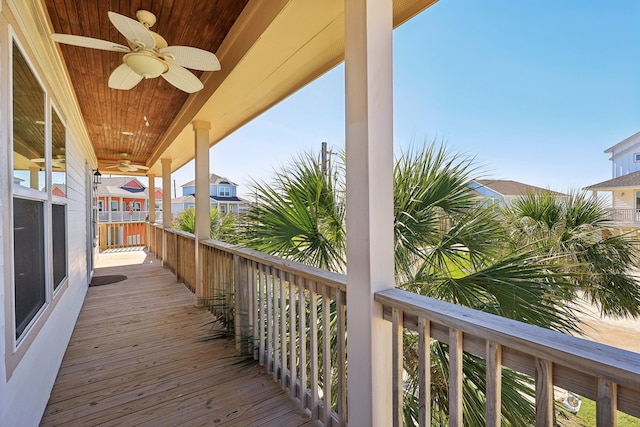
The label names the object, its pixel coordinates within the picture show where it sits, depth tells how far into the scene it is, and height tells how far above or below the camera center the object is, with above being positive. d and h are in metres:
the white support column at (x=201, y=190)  3.91 +0.32
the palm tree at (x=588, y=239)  3.27 -0.35
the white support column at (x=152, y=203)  8.35 +0.32
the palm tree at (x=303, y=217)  2.31 -0.03
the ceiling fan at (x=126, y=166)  7.10 +1.27
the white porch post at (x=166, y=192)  6.51 +0.48
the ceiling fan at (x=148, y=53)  1.90 +1.15
